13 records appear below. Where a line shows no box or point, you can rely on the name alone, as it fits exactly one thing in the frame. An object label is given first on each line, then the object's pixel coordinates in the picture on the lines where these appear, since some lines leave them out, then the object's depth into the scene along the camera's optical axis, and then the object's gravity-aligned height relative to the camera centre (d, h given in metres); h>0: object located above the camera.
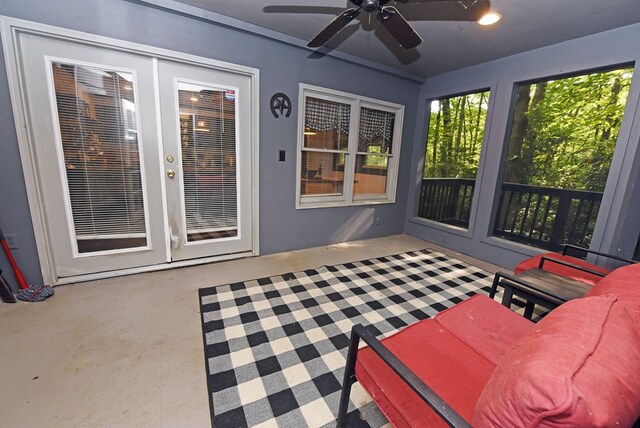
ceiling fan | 1.51 +0.93
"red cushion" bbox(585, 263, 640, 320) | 0.89 -0.45
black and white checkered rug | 1.26 -1.18
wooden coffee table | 1.56 -0.73
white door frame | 1.84 +0.48
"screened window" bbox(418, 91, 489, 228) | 4.13 +0.17
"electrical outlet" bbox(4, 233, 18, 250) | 2.03 -0.73
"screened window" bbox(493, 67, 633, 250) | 3.10 +0.22
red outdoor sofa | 0.53 -0.51
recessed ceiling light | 2.17 +1.30
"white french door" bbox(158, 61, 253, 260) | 2.46 +0.00
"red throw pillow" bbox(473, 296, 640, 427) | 0.51 -0.44
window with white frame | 3.21 +0.20
